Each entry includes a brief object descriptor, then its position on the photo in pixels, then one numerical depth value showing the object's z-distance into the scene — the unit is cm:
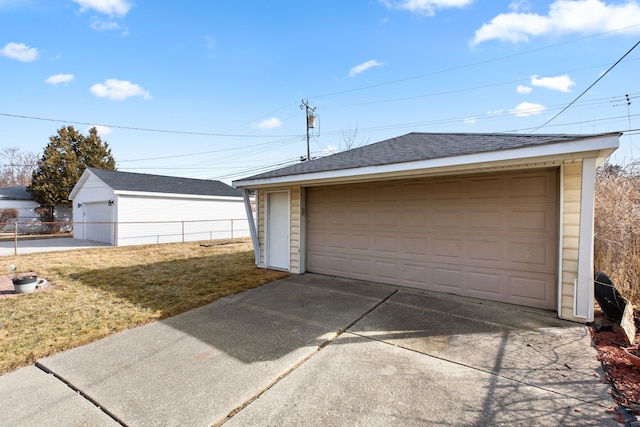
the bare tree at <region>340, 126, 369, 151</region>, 1962
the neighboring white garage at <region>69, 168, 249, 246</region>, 1355
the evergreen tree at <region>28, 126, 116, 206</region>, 2058
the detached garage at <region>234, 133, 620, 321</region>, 377
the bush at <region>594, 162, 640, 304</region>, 432
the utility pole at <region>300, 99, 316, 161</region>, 1870
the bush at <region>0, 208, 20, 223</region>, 1900
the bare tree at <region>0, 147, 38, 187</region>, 3148
